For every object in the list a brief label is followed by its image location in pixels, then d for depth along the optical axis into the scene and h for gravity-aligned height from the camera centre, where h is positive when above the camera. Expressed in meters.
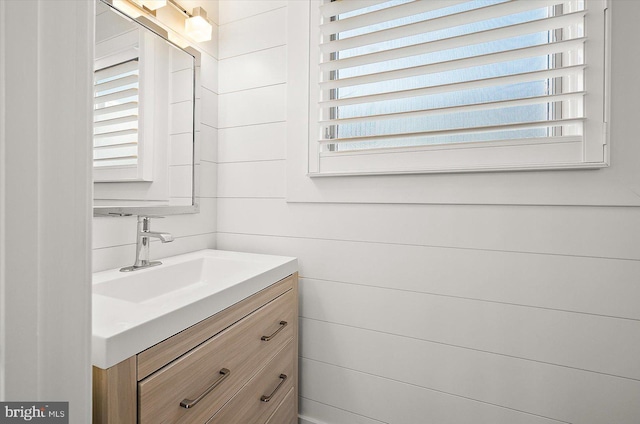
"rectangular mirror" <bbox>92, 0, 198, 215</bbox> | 0.98 +0.30
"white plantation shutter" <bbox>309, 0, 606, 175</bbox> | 0.91 +0.40
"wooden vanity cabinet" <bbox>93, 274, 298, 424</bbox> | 0.56 -0.37
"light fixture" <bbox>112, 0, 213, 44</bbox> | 1.22 +0.72
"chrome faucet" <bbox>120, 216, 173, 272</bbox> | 1.04 -0.12
